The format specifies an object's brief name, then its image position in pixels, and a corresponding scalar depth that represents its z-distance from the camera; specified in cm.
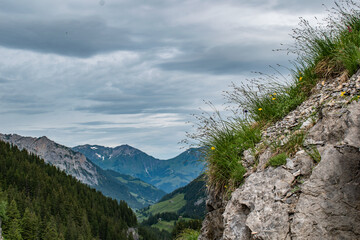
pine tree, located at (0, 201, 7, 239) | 11244
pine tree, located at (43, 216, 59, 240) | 11744
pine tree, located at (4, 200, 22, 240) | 10519
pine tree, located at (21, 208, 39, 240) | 11469
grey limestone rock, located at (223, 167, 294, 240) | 604
